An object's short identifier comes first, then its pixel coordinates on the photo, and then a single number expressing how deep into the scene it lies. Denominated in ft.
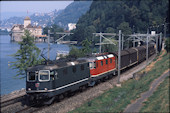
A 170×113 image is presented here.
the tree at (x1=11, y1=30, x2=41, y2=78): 166.89
